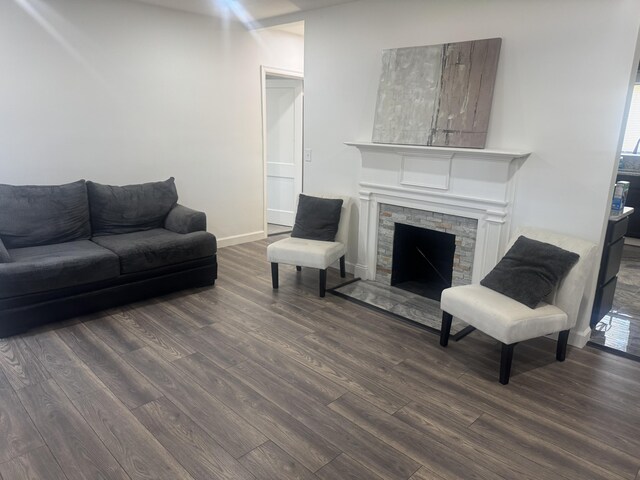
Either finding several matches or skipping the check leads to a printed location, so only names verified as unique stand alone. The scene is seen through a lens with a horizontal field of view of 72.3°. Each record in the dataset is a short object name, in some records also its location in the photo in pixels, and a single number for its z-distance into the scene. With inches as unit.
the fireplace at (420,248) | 144.2
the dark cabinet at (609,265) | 120.5
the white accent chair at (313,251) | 150.6
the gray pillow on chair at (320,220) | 164.6
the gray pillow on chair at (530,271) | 108.7
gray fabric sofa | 124.2
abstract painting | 128.4
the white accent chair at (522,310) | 102.4
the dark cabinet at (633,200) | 225.4
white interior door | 231.5
